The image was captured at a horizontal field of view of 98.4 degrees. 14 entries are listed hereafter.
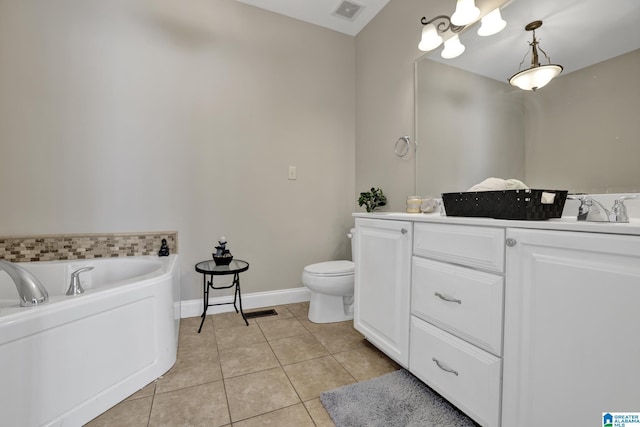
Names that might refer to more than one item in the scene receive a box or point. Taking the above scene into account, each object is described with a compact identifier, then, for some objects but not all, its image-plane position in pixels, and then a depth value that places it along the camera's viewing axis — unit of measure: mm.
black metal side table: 1881
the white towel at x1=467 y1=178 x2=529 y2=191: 1200
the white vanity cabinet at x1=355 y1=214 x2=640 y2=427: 687
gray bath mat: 1120
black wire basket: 926
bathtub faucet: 1046
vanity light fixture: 1457
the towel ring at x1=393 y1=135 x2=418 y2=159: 2039
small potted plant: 2256
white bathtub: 941
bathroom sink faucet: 772
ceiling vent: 2268
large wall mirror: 1018
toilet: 1989
